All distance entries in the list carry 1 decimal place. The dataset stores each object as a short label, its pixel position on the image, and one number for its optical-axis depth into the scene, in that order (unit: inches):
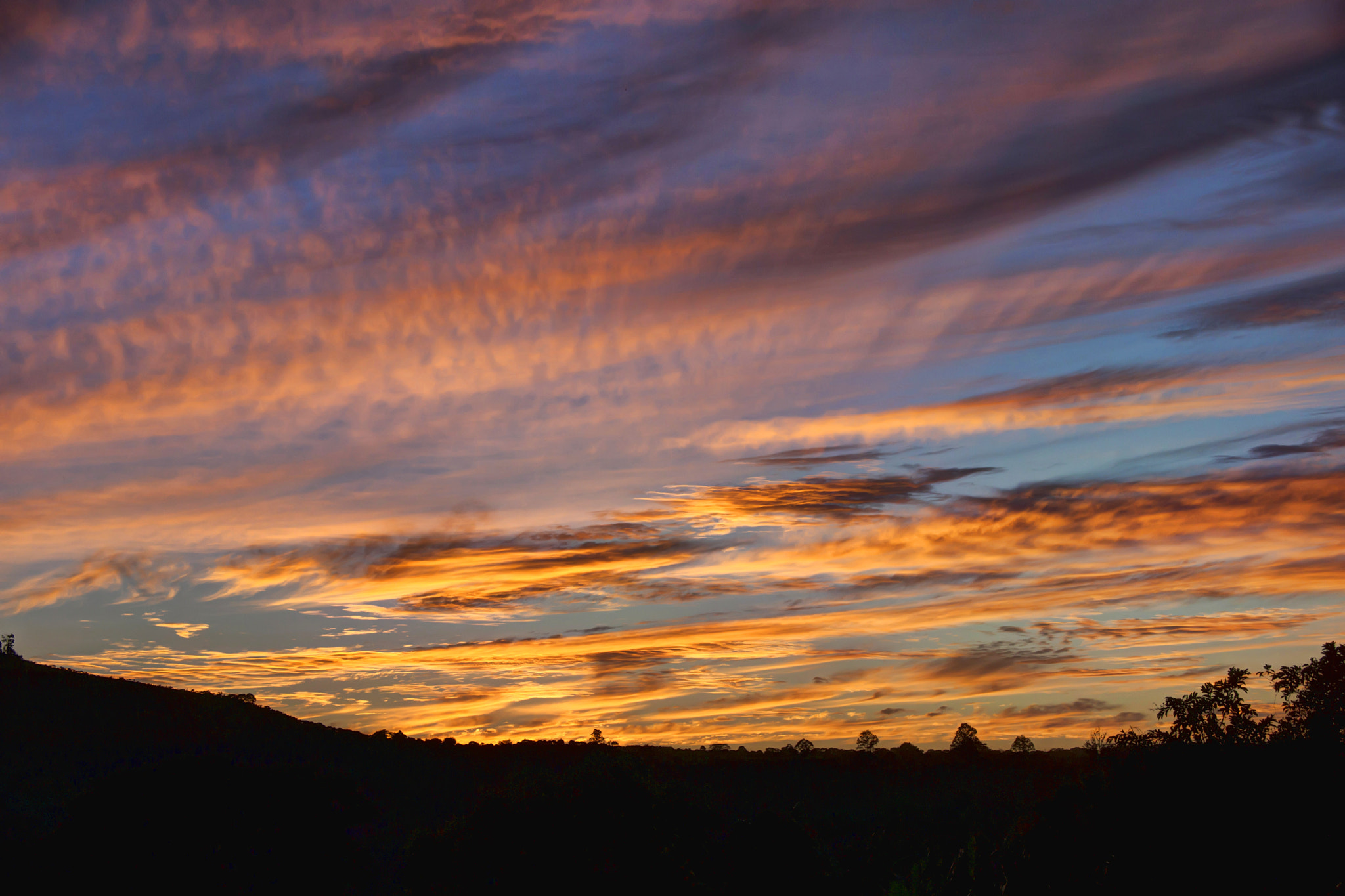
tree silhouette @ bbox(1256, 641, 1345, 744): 1713.8
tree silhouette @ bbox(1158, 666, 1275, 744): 1616.6
